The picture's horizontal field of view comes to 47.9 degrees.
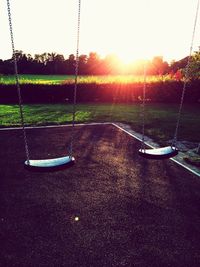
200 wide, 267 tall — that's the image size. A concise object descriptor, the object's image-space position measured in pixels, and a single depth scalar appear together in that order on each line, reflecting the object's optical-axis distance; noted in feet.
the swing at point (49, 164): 10.16
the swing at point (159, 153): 11.80
